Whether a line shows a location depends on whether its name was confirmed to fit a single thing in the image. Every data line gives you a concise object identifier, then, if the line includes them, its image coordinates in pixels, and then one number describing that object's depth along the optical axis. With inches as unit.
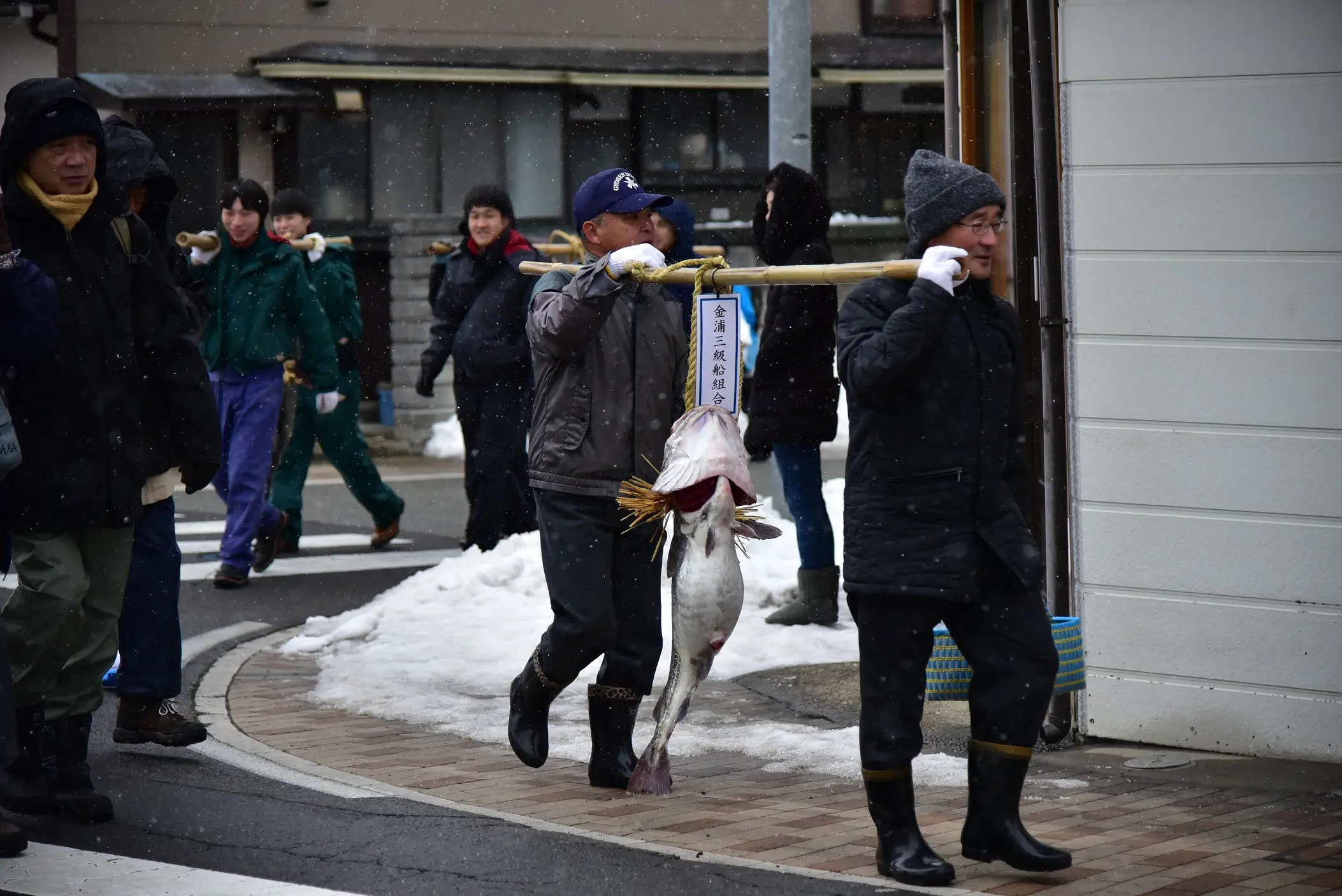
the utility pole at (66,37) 1931.6
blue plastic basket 436.5
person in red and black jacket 860.0
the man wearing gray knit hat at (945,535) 387.2
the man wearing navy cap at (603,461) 470.3
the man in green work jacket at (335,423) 985.5
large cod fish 434.3
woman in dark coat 714.2
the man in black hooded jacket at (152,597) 504.1
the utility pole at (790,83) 899.4
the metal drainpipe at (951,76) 620.4
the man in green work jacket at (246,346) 842.8
